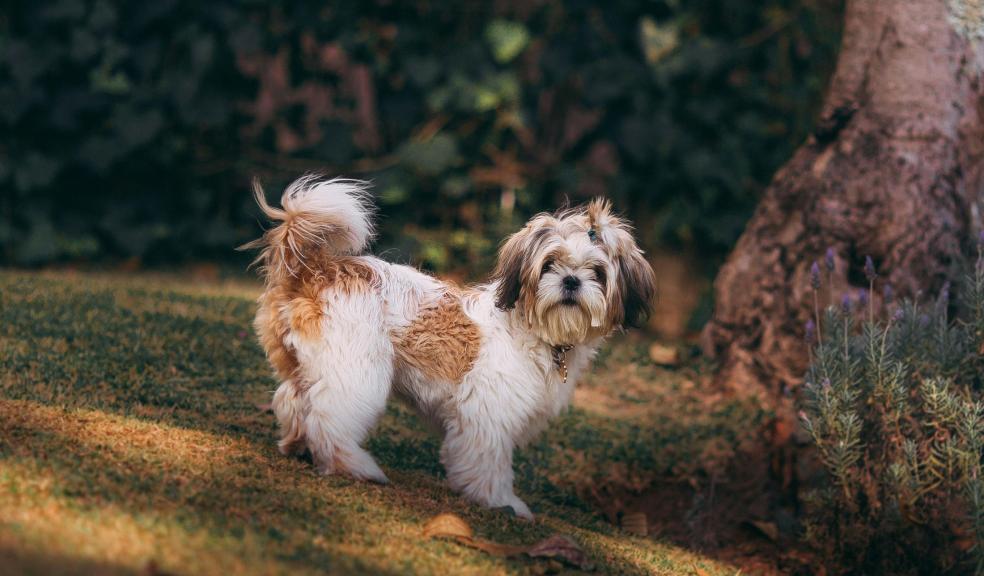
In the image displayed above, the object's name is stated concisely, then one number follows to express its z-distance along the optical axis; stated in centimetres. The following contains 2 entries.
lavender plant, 490
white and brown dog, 454
